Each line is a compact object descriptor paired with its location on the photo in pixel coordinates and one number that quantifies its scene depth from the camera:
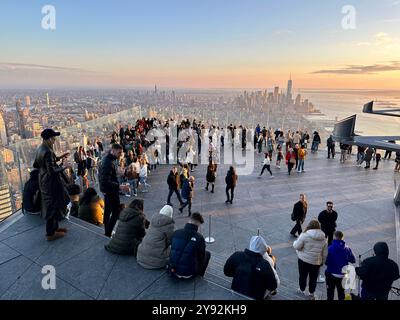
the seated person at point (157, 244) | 4.38
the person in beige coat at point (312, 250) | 4.61
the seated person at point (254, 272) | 3.60
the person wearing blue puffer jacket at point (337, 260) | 4.56
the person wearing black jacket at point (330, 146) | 16.79
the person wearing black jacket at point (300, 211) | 7.32
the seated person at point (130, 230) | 4.71
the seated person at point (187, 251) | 4.05
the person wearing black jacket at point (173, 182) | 9.44
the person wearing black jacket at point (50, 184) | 4.72
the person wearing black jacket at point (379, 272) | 3.95
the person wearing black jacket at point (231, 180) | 9.66
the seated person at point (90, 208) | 6.17
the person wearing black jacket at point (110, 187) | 5.07
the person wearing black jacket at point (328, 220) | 6.71
